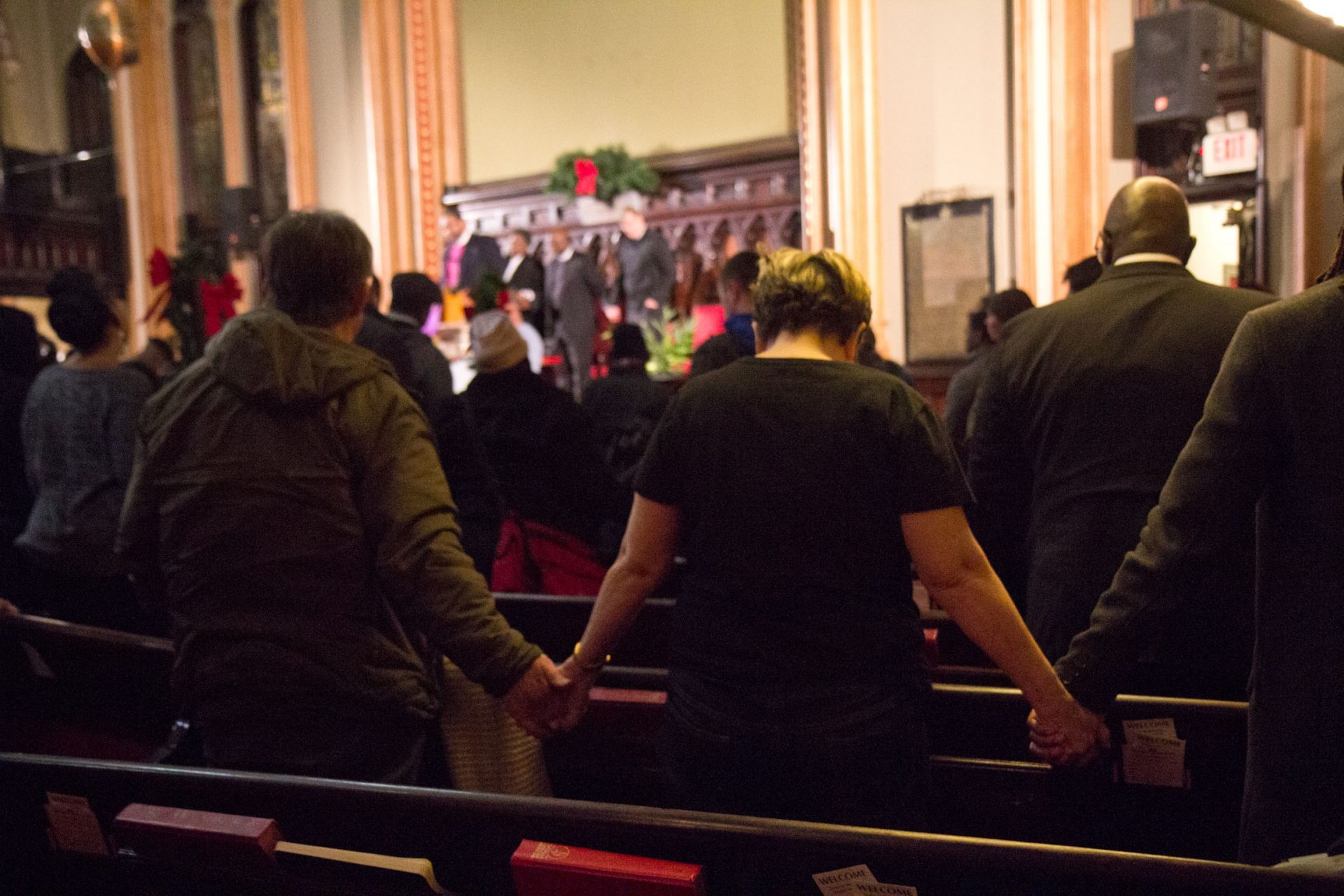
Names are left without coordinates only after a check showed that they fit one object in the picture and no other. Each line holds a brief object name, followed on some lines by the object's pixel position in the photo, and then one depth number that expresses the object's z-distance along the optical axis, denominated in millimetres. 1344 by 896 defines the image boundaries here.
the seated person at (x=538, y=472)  2785
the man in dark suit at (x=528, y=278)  9922
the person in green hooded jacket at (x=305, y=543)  1629
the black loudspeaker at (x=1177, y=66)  6156
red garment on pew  2775
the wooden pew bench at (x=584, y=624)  2400
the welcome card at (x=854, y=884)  1283
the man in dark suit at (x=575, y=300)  9773
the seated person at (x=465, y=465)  2840
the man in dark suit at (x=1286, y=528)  1271
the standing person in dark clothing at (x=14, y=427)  3385
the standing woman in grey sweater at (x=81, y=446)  2980
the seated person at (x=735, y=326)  3229
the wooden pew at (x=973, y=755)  1736
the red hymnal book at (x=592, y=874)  1321
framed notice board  7512
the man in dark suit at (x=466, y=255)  10359
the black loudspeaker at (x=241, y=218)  10867
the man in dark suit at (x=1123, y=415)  1936
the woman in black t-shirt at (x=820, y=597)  1485
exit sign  6453
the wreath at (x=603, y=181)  10047
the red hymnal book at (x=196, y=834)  1517
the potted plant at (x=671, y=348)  9188
